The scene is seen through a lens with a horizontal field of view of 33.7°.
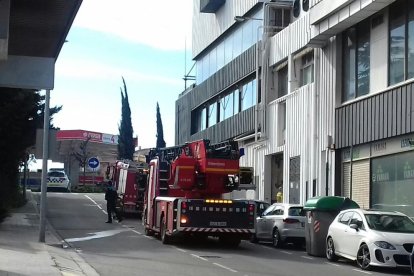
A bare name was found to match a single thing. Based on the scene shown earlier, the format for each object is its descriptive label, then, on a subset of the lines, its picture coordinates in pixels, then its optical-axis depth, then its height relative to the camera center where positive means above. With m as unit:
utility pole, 19.62 +0.31
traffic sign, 49.99 +1.52
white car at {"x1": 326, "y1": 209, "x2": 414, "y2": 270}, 15.48 -1.16
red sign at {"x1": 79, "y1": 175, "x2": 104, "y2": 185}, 72.56 +0.42
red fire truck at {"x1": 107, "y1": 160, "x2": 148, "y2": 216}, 33.22 -0.31
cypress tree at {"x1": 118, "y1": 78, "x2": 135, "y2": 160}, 78.19 +5.55
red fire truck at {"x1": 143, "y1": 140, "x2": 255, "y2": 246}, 20.05 -0.39
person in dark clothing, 30.30 -0.70
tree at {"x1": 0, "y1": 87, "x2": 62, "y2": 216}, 27.50 +2.39
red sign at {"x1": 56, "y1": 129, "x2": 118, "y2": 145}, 95.12 +6.87
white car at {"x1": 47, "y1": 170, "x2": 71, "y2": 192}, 55.28 +0.25
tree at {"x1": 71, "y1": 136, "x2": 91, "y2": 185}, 81.29 +3.72
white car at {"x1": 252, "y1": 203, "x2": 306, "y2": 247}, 21.48 -1.19
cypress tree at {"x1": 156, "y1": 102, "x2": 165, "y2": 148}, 74.85 +5.79
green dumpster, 19.47 -0.82
